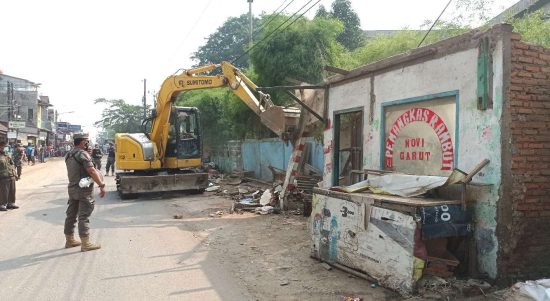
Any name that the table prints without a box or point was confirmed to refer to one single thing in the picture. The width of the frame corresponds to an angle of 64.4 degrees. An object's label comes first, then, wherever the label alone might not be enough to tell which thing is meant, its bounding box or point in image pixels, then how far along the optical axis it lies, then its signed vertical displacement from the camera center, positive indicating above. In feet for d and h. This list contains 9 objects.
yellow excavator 42.39 +0.55
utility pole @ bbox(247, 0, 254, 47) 80.45 +26.90
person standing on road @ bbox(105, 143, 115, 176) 72.64 -1.40
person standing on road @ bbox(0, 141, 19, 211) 34.68 -2.63
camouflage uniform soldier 57.31 -0.97
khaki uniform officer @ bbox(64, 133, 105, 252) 22.50 -2.28
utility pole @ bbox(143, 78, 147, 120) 161.58 +20.04
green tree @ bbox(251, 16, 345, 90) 54.19 +12.69
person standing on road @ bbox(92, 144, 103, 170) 72.64 -0.89
